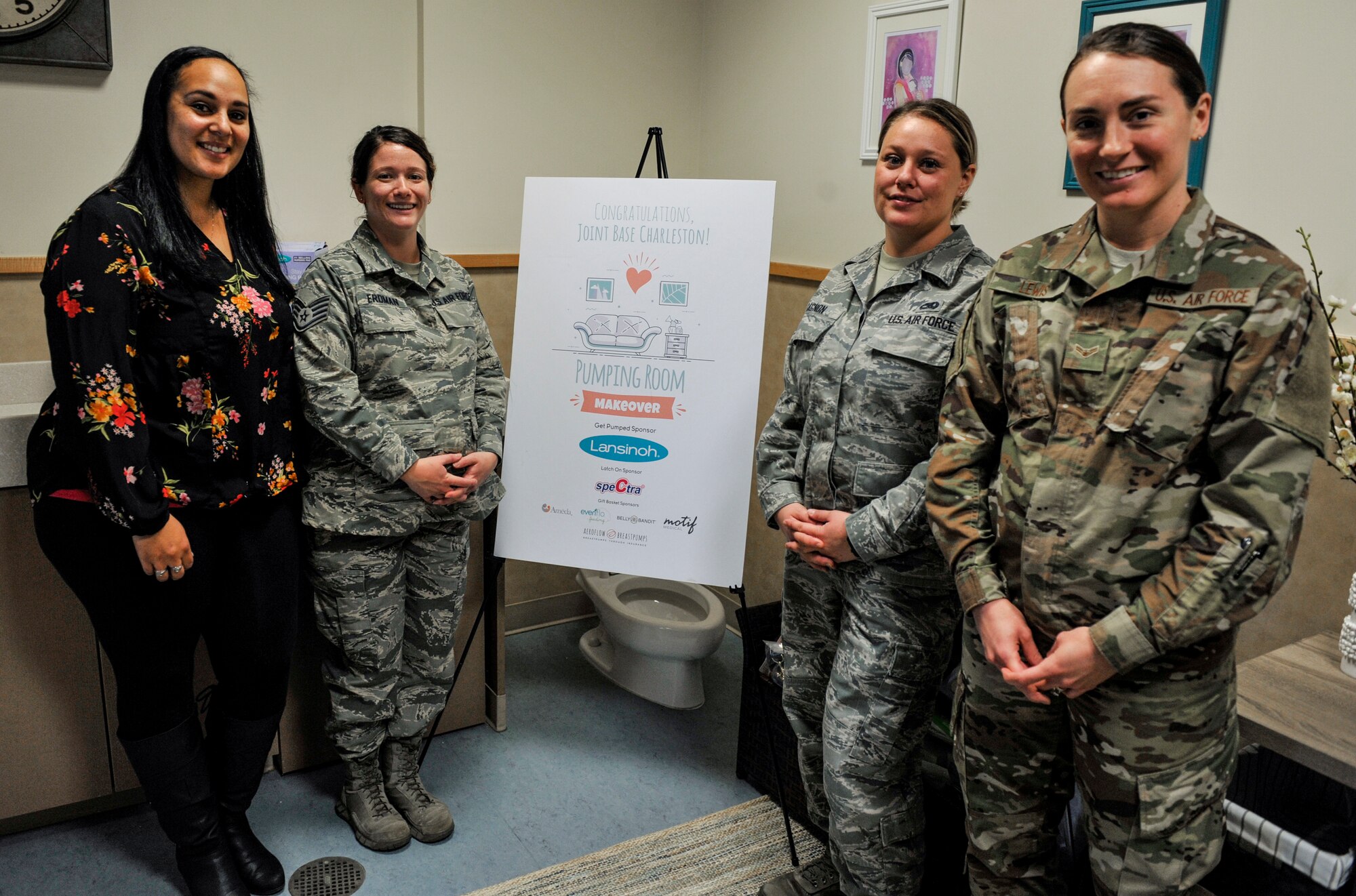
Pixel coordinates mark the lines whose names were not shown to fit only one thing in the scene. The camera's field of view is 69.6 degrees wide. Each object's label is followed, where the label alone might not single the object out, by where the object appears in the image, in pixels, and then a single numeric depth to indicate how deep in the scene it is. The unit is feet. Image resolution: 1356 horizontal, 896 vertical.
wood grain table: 4.25
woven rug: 6.73
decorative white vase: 4.84
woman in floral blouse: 5.29
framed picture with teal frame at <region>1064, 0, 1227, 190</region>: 6.07
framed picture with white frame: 7.86
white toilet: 8.82
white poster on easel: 7.14
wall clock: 7.37
